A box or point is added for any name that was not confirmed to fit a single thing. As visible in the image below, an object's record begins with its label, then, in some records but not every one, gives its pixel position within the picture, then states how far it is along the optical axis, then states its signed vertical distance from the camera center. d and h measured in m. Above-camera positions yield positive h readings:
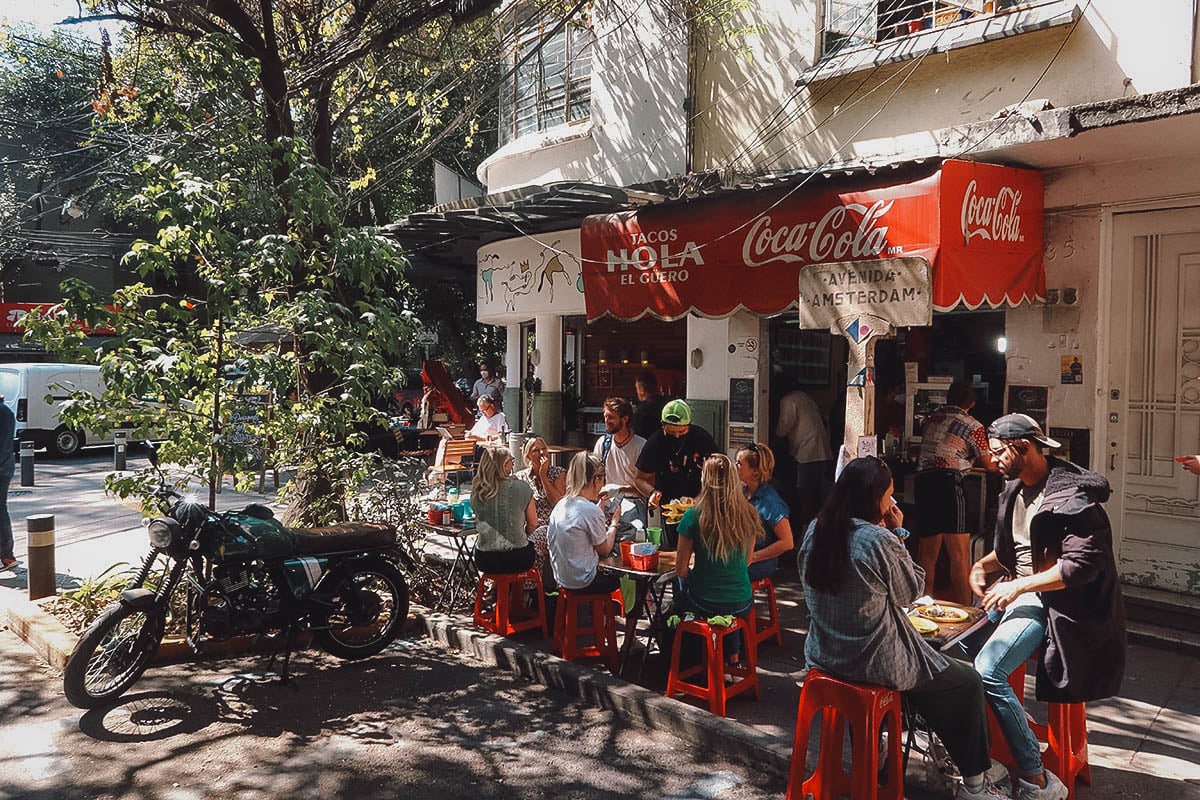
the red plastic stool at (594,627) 5.86 -1.57
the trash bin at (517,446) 12.91 -0.79
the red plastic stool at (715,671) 5.01 -1.66
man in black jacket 3.72 -0.98
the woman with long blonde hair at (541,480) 7.13 -0.74
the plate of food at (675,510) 6.44 -0.87
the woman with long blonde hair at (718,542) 5.09 -0.87
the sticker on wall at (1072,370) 7.15 +0.17
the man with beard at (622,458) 7.43 -0.58
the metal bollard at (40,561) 7.20 -1.37
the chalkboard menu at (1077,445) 7.12 -0.44
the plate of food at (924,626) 4.14 -1.10
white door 6.77 -0.04
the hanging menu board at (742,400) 9.68 -0.10
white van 18.11 -0.18
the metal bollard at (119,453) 14.99 -1.07
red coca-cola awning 6.51 +1.25
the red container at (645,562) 5.57 -1.08
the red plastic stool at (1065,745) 4.04 -1.64
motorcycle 5.32 -1.30
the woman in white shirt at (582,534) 5.74 -0.93
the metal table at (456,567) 6.99 -1.43
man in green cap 7.13 -0.52
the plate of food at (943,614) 4.25 -1.08
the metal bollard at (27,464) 14.19 -1.16
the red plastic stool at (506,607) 6.44 -1.58
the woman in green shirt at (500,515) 6.32 -0.89
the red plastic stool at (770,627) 6.29 -1.69
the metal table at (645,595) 5.53 -1.38
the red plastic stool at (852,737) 3.66 -1.48
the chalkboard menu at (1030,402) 7.36 -0.09
